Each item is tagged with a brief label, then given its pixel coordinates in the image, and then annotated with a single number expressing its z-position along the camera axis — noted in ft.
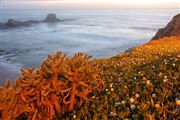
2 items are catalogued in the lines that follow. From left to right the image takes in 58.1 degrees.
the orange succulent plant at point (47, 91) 10.63
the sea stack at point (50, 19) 356.46
